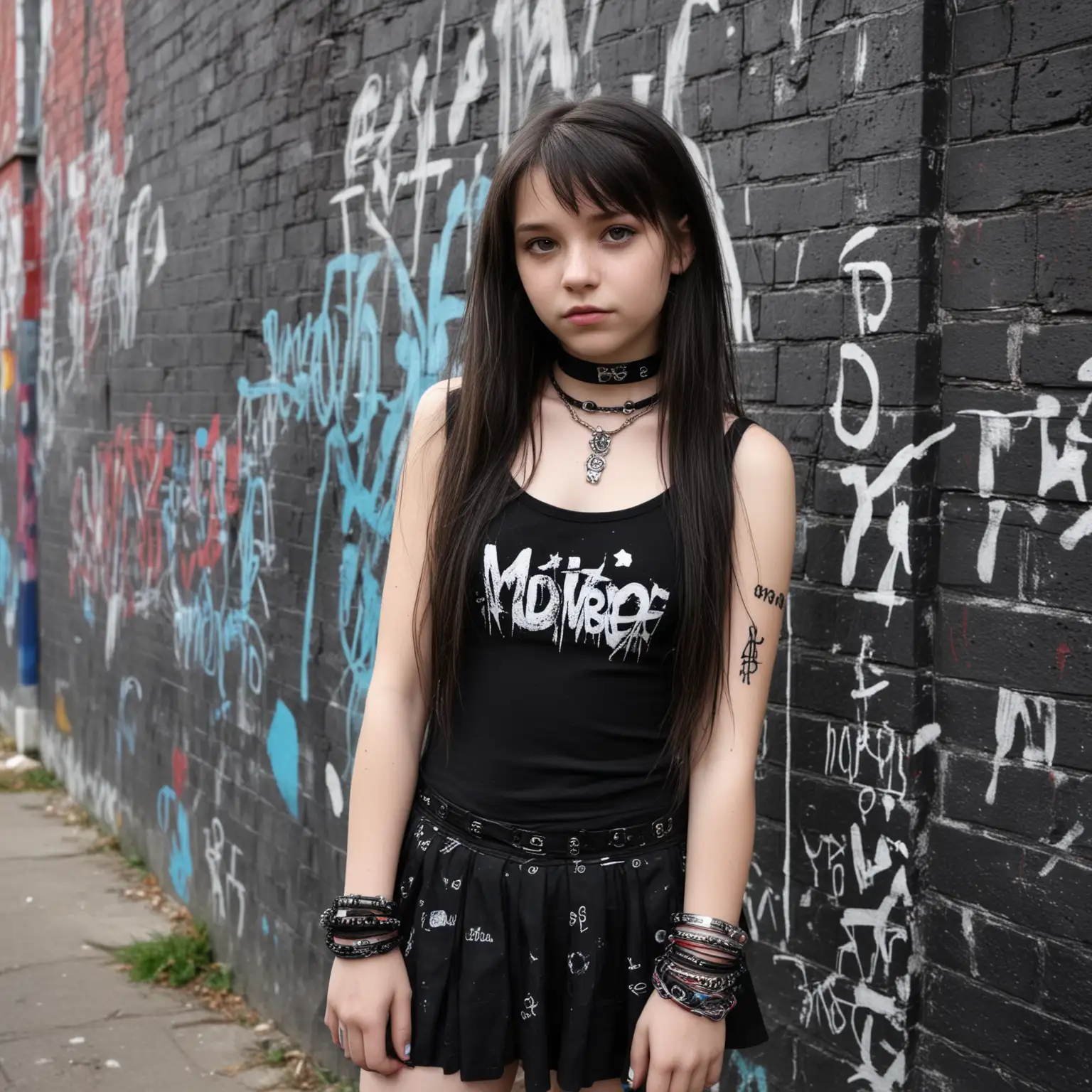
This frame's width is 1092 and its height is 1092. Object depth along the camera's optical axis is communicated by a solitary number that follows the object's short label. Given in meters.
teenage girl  1.97
